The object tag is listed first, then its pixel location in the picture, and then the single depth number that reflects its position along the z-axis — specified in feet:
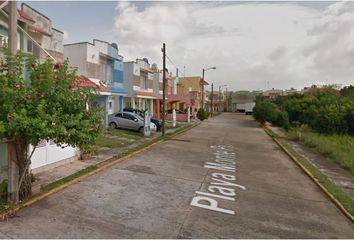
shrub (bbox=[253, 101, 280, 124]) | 117.08
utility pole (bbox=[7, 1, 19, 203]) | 19.76
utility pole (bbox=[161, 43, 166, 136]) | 67.10
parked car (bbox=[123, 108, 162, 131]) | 79.63
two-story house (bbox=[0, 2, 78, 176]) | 27.86
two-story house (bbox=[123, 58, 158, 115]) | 102.06
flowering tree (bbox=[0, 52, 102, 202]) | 17.70
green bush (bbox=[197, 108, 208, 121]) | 142.24
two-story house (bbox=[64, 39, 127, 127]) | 71.20
